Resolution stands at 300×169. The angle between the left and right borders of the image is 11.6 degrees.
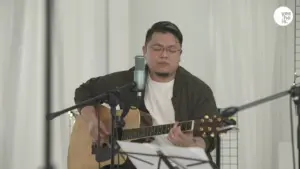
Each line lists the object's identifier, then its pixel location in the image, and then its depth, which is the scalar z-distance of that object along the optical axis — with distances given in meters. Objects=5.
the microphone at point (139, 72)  5.76
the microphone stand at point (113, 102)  5.75
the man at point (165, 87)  6.13
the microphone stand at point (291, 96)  5.32
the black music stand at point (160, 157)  5.48
